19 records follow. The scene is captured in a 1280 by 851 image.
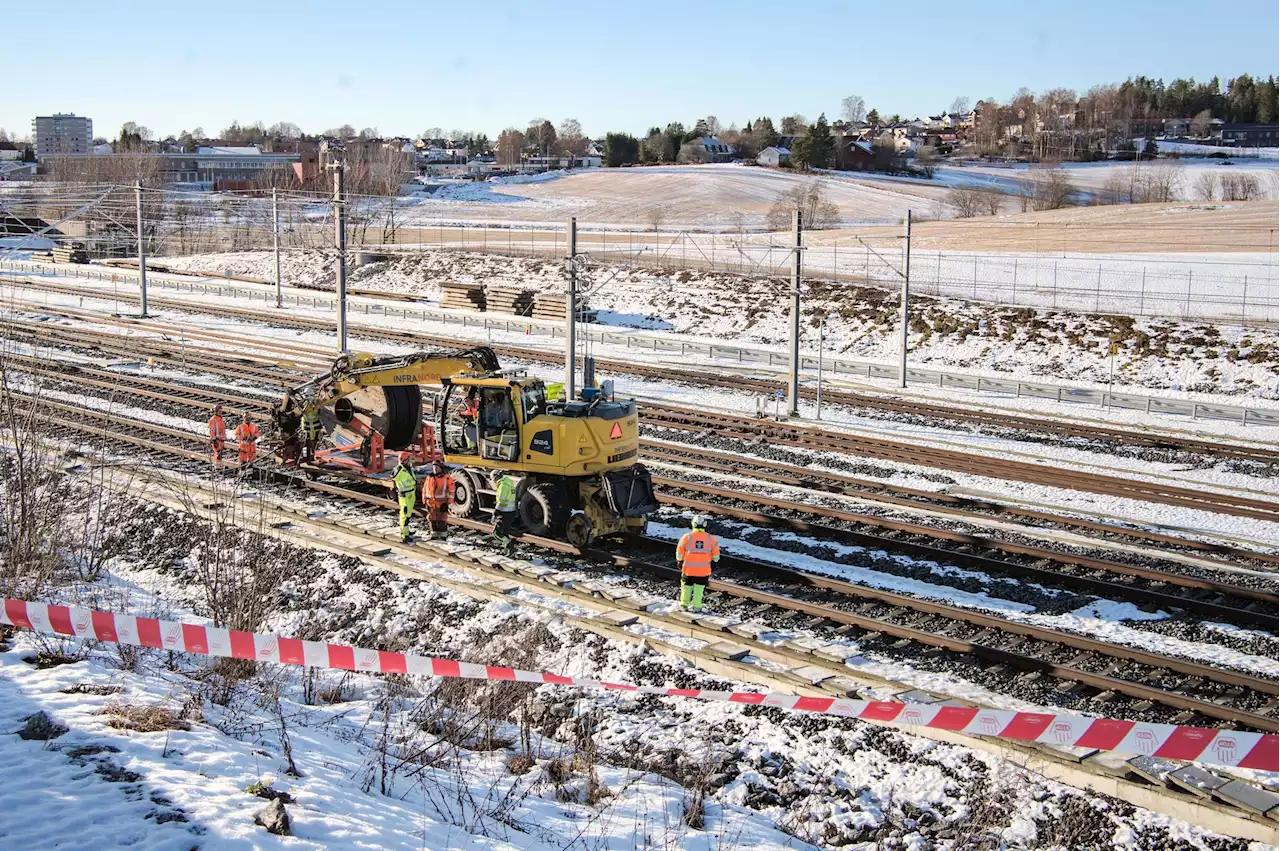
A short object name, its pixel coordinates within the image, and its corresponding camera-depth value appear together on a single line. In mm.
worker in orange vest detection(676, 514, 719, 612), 14922
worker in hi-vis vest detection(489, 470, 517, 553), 17625
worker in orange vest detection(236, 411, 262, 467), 21938
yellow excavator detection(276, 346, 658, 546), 17172
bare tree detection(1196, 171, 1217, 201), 93188
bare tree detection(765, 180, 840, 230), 84812
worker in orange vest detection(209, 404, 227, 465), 22656
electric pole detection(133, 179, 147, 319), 46766
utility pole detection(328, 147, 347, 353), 27422
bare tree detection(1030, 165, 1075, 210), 89188
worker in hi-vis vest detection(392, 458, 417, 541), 17953
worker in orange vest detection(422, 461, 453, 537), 18297
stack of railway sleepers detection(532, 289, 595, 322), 50906
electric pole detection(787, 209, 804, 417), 27839
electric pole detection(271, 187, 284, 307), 48406
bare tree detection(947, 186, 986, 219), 90375
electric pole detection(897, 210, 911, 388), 32675
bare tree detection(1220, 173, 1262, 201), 92812
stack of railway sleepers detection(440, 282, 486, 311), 53781
